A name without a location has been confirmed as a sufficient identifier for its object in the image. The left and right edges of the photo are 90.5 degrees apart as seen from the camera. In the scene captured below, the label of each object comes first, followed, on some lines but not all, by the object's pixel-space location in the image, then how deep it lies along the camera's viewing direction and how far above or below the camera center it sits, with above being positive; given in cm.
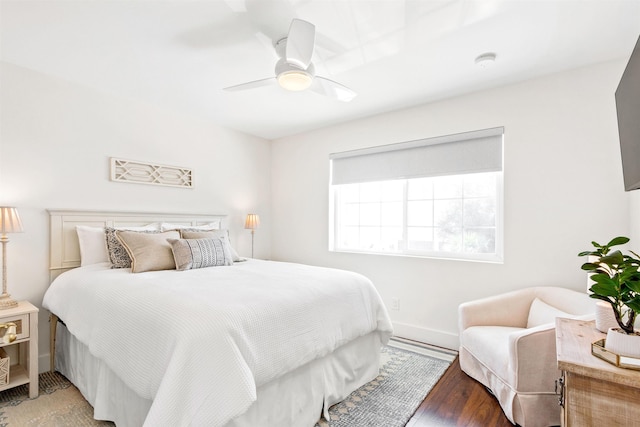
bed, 130 -63
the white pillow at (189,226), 306 -13
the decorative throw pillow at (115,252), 254 -31
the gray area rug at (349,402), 189 -124
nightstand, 207 -83
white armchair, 178 -84
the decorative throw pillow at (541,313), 215 -68
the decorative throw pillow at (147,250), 242 -29
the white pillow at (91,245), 262 -26
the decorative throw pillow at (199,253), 252 -32
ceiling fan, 172 +91
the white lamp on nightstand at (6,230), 215 -11
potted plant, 102 -26
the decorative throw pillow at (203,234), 284 -19
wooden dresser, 97 -56
